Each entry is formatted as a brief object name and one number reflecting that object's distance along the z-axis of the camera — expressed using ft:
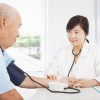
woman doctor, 5.97
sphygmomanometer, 4.44
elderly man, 3.14
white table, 3.80
